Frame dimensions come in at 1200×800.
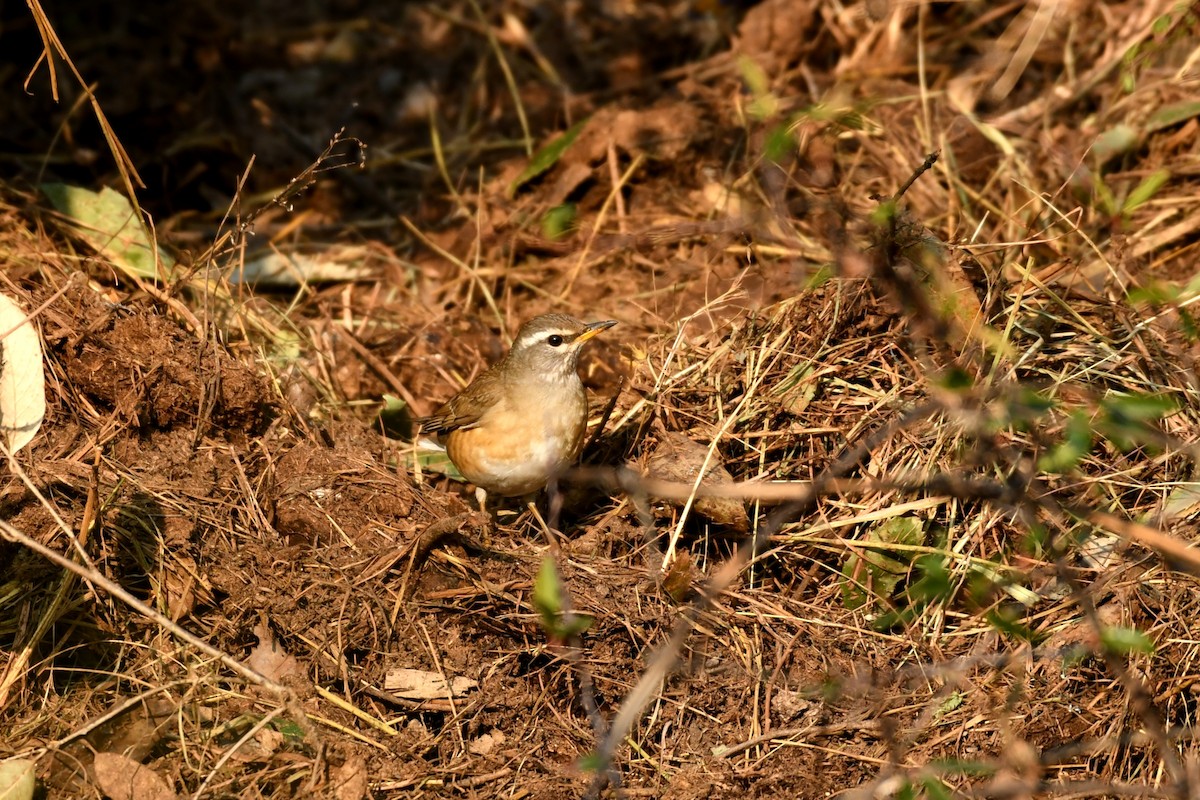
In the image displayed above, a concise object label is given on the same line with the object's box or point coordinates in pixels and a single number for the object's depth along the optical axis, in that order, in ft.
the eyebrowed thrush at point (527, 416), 40.70
